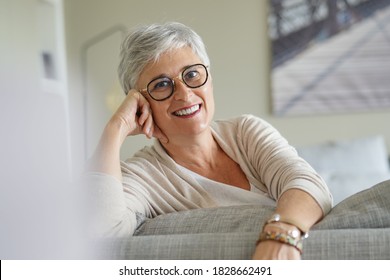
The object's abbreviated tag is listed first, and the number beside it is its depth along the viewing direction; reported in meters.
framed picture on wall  4.33
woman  1.53
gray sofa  1.15
